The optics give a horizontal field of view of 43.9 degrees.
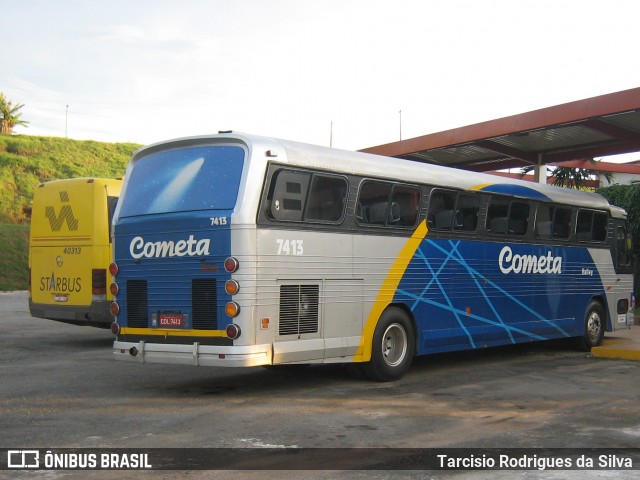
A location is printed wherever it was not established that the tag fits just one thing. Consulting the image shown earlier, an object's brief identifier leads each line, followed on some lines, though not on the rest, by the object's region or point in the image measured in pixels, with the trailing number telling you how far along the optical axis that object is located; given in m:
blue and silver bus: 9.18
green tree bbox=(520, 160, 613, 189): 32.03
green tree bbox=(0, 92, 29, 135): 69.69
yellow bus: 14.42
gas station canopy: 17.55
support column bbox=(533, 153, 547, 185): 22.95
